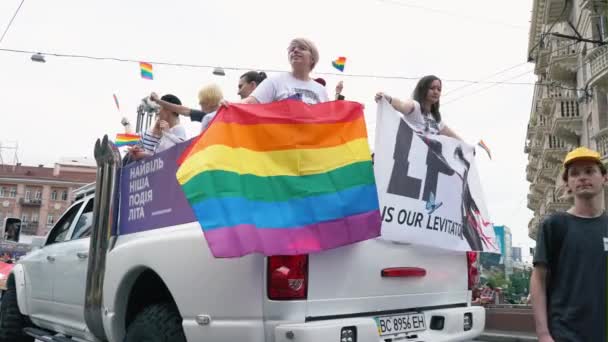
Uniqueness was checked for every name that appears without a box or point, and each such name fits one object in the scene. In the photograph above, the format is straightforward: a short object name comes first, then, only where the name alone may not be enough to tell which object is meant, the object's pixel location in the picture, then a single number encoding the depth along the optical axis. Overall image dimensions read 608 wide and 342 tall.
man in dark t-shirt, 2.46
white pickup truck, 2.86
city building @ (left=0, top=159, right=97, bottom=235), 78.88
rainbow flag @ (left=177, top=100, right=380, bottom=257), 2.81
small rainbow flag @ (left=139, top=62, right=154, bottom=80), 8.99
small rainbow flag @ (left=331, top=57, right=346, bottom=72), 6.22
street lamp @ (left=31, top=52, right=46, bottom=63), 12.34
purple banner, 3.39
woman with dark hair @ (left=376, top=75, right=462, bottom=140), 4.30
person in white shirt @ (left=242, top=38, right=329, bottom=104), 3.79
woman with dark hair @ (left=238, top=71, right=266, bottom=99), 4.73
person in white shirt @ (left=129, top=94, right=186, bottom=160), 4.13
